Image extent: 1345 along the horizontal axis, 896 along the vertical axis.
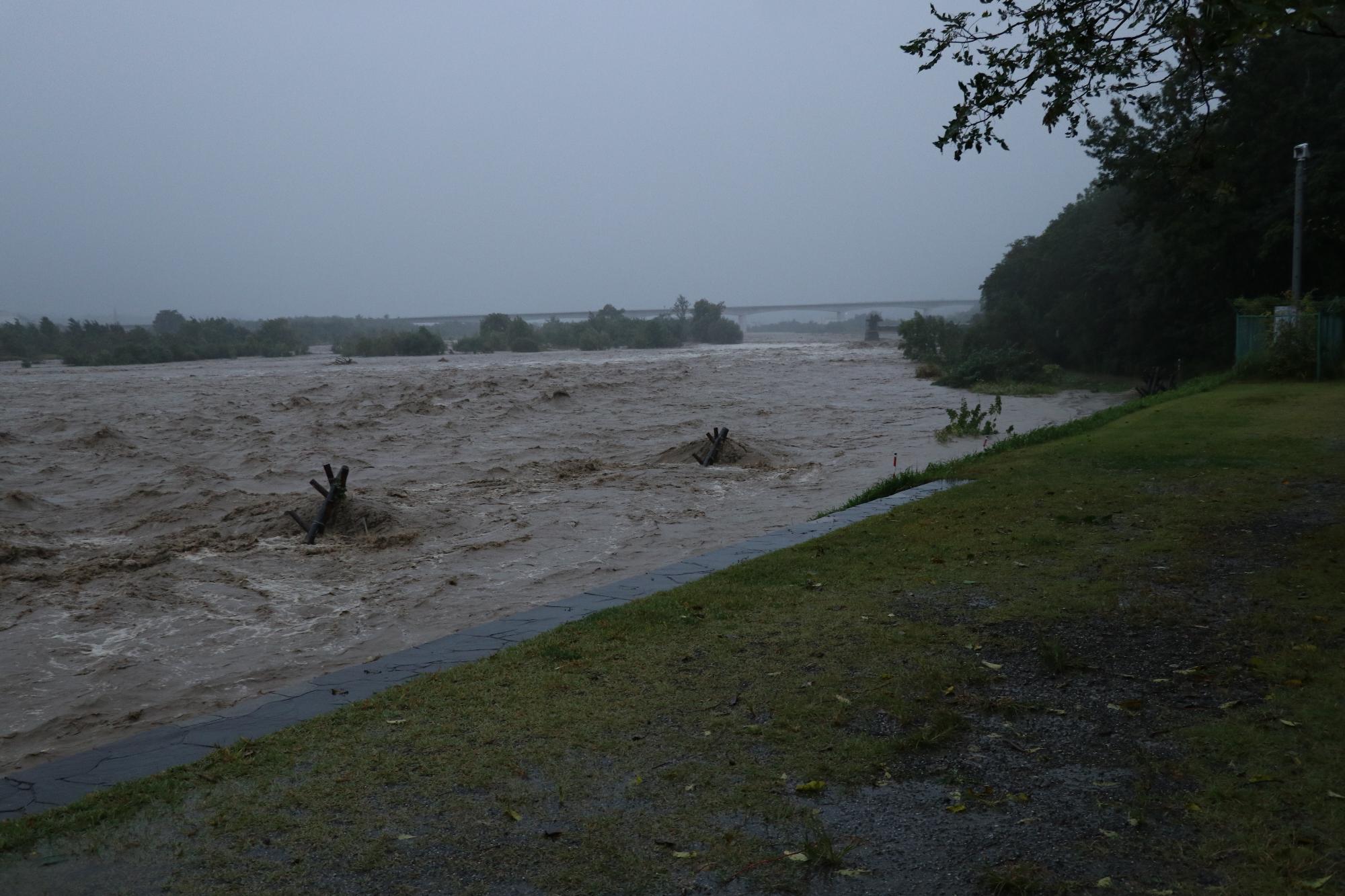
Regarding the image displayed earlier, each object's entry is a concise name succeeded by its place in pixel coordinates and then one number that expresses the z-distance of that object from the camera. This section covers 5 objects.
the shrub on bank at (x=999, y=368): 44.66
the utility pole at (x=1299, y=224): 23.45
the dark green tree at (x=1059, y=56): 9.23
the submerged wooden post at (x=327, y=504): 13.24
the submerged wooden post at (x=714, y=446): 19.72
